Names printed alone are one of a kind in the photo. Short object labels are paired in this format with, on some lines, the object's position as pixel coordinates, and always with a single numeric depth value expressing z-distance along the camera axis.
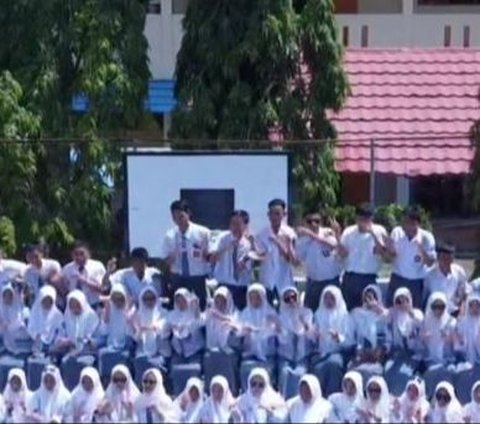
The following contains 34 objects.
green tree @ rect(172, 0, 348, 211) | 26.62
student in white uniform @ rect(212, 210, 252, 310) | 22.64
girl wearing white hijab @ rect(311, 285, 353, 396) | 22.19
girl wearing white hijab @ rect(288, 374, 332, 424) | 20.55
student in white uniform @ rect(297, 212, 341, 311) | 22.58
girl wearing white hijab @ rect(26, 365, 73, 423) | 20.94
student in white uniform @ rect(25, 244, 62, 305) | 22.86
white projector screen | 23.81
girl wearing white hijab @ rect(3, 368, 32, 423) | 20.98
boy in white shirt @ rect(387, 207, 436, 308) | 22.48
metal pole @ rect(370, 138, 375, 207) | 25.75
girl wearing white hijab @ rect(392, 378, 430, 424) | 20.50
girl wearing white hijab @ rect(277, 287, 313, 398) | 22.27
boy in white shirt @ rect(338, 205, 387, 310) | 22.52
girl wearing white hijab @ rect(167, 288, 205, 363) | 22.41
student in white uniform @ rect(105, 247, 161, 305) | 22.77
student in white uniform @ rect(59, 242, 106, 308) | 22.84
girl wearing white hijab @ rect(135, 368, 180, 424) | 20.77
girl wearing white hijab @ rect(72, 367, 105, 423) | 20.98
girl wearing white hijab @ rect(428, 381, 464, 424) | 20.47
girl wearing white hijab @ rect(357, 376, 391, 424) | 20.56
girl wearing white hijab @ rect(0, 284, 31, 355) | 22.69
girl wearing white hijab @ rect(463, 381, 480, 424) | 20.72
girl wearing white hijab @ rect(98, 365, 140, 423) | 20.86
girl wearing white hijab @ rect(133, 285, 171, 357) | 22.45
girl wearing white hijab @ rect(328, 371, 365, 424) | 20.66
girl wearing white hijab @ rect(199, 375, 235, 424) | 20.62
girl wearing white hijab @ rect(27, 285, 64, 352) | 22.52
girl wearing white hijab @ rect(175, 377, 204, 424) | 20.74
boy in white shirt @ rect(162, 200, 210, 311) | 22.78
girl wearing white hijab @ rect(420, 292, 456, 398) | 21.97
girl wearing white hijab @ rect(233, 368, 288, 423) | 20.73
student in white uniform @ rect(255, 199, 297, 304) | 22.62
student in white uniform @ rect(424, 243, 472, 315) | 22.30
